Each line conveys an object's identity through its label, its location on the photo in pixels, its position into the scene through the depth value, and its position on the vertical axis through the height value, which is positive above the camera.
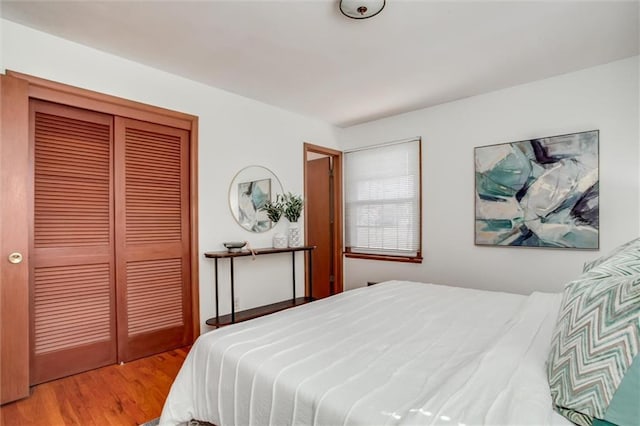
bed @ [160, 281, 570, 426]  0.90 -0.55
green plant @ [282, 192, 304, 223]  3.60 +0.08
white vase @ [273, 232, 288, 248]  3.49 -0.28
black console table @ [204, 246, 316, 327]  2.89 -0.96
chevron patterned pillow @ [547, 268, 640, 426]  0.76 -0.39
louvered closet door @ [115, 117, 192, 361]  2.61 -0.19
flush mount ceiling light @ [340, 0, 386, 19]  1.83 +1.22
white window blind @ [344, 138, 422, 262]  3.77 +0.16
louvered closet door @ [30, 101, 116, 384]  2.25 -0.20
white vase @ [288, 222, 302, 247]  3.62 -0.24
